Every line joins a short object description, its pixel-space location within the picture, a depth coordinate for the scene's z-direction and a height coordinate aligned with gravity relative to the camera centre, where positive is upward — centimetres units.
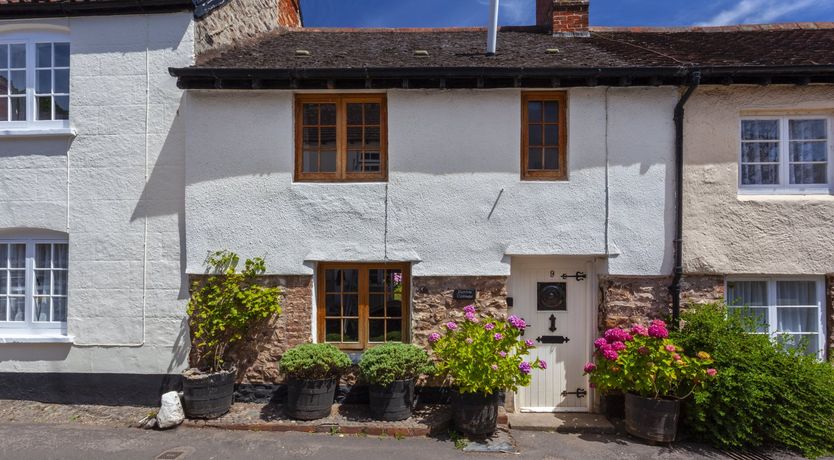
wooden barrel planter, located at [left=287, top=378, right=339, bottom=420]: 622 -229
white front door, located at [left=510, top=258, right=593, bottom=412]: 690 -140
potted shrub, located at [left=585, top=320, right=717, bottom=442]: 569 -181
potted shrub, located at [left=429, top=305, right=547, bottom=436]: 578 -172
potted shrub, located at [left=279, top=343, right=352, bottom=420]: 617 -201
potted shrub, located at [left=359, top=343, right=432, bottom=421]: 609 -193
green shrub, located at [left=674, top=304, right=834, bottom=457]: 547 -204
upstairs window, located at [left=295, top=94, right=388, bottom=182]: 693 +159
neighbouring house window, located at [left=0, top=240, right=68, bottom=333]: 709 -78
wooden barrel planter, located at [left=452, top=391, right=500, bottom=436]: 591 -237
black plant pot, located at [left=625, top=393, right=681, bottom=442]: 575 -237
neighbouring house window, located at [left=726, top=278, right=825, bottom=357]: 673 -102
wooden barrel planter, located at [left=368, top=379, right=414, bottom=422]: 618 -231
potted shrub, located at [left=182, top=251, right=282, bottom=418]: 629 -121
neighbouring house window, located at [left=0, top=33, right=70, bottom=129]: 717 +260
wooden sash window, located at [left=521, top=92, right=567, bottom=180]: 685 +164
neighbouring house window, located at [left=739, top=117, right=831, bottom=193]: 677 +130
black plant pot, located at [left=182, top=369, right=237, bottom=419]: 626 -225
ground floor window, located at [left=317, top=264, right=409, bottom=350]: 695 -102
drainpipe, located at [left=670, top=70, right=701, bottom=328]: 655 +39
